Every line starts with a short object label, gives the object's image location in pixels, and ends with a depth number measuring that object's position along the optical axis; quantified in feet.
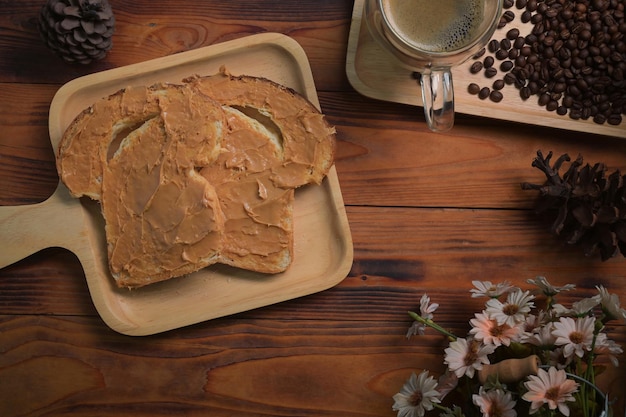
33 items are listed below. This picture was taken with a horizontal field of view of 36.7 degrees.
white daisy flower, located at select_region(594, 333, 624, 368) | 2.09
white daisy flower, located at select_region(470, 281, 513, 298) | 2.20
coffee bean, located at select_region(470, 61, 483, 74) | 2.29
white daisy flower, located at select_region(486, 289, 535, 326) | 2.16
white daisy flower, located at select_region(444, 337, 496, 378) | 2.14
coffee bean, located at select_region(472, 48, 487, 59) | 2.30
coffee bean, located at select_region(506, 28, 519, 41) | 2.29
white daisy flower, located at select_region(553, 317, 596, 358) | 2.08
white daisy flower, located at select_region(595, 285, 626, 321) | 2.09
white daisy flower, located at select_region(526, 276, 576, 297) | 2.19
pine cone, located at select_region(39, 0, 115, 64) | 2.22
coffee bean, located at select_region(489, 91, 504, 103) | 2.29
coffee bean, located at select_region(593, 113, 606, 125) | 2.28
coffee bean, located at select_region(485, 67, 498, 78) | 2.29
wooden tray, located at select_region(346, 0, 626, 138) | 2.29
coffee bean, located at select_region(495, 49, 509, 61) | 2.29
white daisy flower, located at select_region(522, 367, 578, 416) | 2.04
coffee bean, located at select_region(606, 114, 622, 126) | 2.28
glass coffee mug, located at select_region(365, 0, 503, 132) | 2.14
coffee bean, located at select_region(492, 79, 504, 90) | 2.29
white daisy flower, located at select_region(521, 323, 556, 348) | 2.13
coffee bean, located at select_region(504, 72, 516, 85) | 2.29
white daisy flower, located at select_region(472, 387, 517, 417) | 2.08
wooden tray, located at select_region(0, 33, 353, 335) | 2.29
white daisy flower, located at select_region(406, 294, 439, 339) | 2.26
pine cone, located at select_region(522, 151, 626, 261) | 2.21
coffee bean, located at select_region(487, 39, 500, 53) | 2.30
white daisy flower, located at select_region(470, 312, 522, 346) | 2.14
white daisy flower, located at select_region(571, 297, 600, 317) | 2.11
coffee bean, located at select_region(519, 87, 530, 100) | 2.29
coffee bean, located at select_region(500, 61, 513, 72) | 2.29
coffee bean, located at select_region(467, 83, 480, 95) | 2.29
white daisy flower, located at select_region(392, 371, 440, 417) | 2.13
